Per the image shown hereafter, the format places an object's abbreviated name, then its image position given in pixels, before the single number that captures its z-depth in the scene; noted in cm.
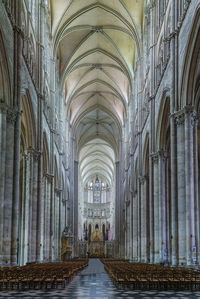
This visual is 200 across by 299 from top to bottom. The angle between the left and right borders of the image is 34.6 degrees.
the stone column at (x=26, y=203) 2208
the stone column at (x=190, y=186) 1555
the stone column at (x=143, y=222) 2884
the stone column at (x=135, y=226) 3429
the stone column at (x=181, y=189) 1644
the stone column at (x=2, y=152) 1571
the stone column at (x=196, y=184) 1558
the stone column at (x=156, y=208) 2329
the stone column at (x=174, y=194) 1706
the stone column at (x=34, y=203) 2268
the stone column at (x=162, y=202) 2267
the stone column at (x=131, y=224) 3745
